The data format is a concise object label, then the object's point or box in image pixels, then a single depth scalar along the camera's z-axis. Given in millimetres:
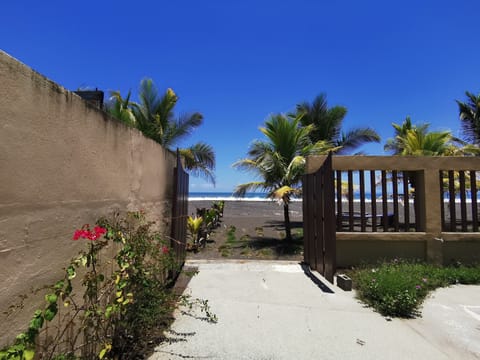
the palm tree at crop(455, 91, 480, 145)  13500
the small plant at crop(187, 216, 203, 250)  9023
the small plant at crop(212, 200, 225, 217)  14255
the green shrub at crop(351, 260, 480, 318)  4094
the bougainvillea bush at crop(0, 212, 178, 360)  2066
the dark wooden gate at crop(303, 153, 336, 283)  5359
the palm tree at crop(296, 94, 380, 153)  13055
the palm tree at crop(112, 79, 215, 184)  12227
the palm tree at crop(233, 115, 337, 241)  9047
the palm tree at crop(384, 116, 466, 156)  10492
